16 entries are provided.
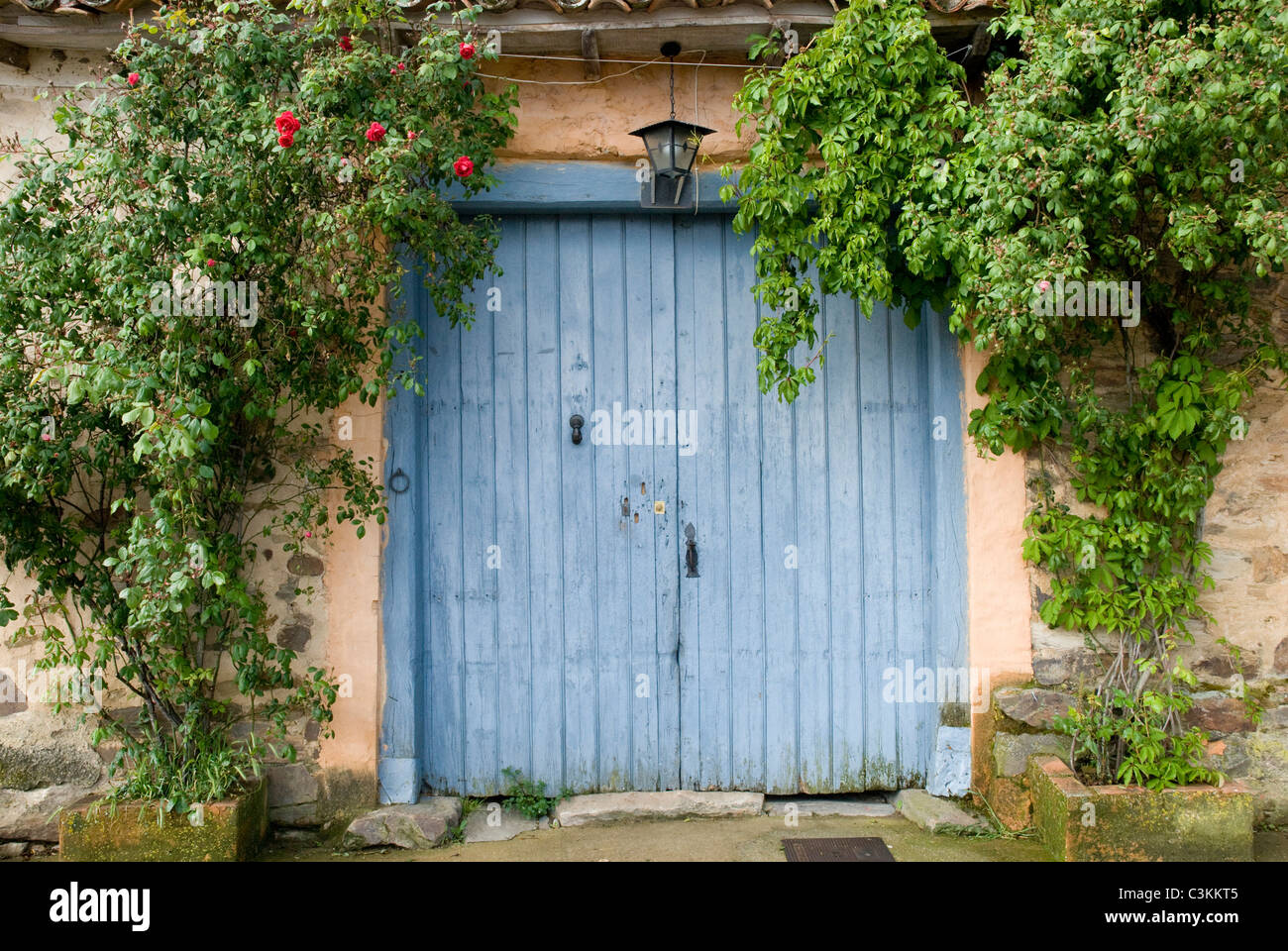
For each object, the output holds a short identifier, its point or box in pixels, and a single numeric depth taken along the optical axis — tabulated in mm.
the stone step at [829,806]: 3678
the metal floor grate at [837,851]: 3277
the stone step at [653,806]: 3578
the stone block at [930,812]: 3447
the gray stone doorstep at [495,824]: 3498
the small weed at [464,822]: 3455
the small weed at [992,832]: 3395
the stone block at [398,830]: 3381
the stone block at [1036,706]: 3496
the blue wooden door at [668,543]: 3707
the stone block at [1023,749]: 3475
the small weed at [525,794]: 3643
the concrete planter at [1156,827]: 3096
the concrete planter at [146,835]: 3066
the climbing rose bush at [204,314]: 2875
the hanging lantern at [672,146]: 3418
